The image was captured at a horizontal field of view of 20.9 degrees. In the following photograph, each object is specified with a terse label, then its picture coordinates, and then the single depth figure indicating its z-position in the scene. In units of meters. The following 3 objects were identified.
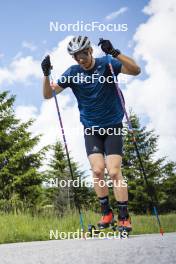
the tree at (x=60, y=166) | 30.56
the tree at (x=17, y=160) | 24.38
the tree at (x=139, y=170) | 29.94
